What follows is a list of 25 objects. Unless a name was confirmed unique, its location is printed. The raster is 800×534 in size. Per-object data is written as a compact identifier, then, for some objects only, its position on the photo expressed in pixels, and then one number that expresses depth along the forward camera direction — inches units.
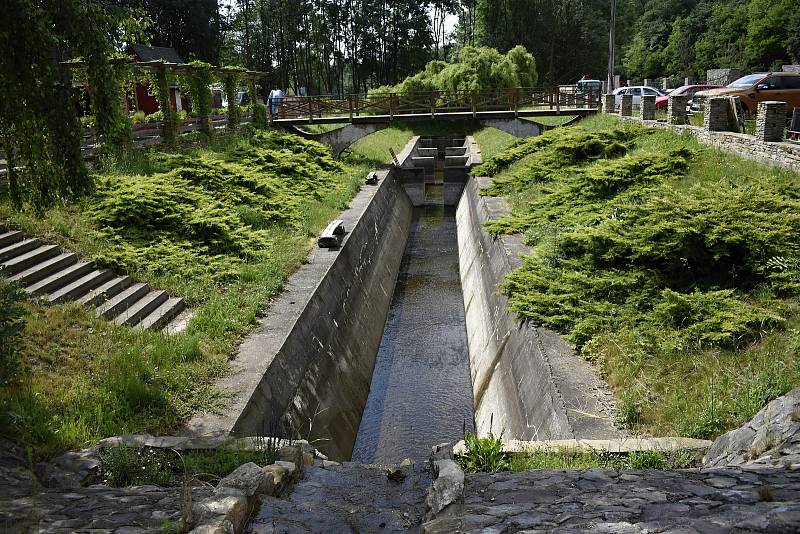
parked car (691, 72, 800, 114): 859.4
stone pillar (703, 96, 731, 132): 707.4
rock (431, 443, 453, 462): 265.3
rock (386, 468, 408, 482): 259.1
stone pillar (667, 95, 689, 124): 853.8
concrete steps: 422.6
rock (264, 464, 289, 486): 238.5
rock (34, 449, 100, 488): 248.7
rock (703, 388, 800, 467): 212.1
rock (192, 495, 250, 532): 196.9
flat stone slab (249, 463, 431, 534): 213.9
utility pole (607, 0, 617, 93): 1503.4
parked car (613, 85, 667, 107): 1472.7
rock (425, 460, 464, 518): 208.8
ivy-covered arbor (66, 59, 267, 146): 893.8
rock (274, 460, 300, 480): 248.5
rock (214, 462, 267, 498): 219.3
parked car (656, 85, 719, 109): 1186.6
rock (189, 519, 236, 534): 186.2
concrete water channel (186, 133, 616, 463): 349.1
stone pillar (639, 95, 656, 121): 965.8
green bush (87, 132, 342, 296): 529.0
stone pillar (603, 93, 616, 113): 1220.5
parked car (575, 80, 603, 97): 1896.9
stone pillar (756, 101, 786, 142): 585.9
